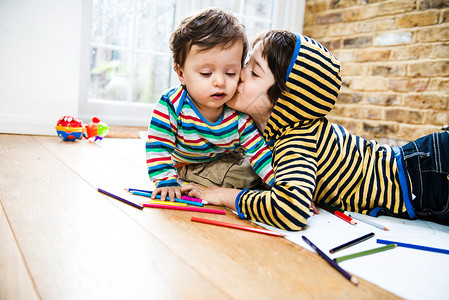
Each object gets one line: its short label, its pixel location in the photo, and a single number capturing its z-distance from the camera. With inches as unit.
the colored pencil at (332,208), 46.9
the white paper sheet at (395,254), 28.4
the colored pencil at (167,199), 42.3
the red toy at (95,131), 78.7
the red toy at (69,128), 75.6
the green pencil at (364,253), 31.2
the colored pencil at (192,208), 40.2
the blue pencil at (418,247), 36.2
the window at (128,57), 102.4
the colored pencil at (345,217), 42.1
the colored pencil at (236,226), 35.8
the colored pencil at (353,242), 33.3
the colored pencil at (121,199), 39.7
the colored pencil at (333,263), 27.7
